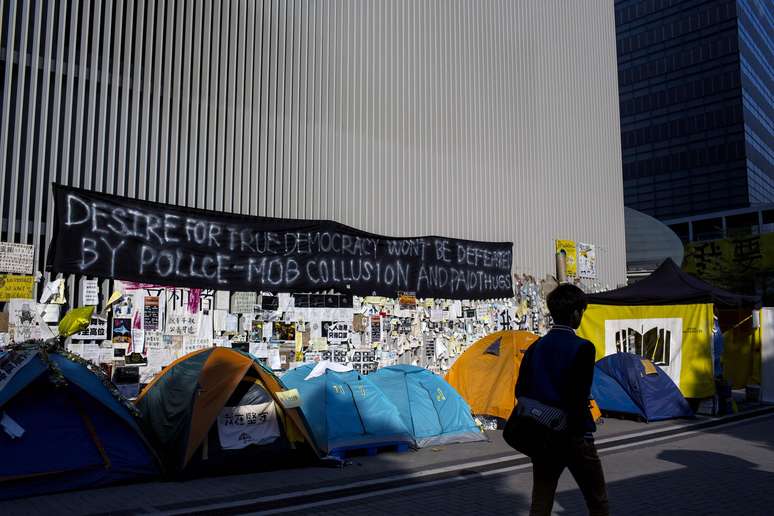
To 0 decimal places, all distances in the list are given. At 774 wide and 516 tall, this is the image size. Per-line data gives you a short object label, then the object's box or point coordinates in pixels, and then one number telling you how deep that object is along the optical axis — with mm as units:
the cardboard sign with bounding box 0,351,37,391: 6672
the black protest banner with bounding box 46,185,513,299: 8469
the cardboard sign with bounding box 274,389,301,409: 7797
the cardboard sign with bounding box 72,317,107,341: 8320
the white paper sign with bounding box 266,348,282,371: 10062
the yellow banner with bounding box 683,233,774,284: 34219
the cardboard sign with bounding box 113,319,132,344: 8625
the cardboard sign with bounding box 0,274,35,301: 7703
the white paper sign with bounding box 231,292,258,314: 9852
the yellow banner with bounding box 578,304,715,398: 13109
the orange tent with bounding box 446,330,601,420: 10844
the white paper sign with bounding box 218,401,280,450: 7656
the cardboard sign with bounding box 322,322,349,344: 10836
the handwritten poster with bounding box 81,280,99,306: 8398
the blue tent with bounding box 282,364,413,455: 8469
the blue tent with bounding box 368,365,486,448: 9422
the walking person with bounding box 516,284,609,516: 4070
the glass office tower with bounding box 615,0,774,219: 70062
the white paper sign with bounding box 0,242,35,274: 7695
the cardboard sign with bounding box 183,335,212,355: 9218
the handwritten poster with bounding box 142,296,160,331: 8938
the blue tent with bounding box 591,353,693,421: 11844
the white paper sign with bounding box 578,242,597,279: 15484
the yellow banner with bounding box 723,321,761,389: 17719
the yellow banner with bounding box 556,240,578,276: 15031
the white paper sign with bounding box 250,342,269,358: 9890
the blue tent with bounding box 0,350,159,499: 6527
